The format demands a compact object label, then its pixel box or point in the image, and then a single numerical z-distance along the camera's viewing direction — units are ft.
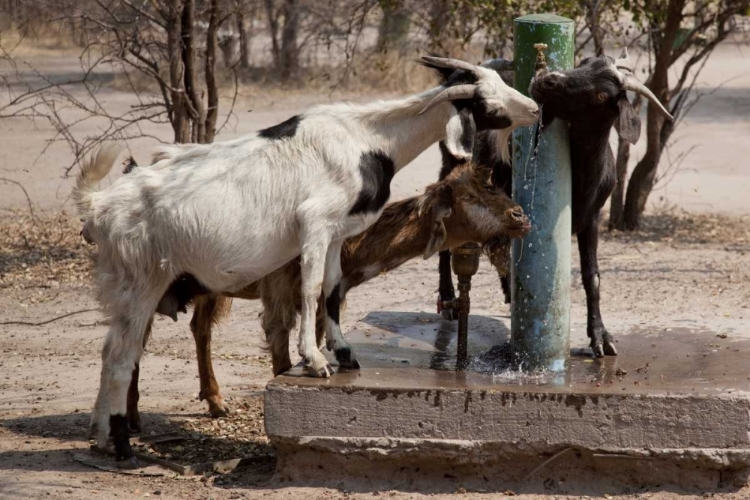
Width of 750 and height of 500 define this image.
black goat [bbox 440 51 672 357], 19.34
